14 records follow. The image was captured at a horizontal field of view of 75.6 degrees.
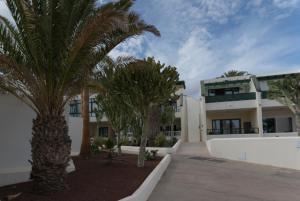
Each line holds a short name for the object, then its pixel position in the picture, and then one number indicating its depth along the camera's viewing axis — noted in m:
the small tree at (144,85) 7.85
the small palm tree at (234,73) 29.81
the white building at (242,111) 19.00
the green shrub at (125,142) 15.54
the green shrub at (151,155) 10.03
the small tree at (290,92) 15.28
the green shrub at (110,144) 9.16
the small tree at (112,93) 7.17
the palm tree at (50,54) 4.66
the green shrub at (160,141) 14.76
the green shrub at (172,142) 15.71
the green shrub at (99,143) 12.04
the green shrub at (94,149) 10.74
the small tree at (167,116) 18.62
